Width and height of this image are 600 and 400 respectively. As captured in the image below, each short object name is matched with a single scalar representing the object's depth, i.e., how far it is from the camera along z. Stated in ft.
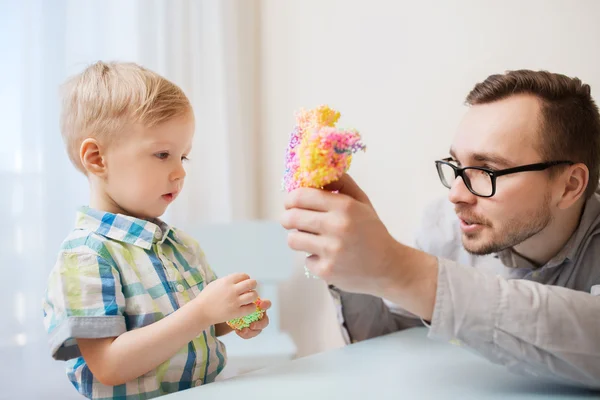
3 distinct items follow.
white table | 3.23
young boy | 3.34
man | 2.74
